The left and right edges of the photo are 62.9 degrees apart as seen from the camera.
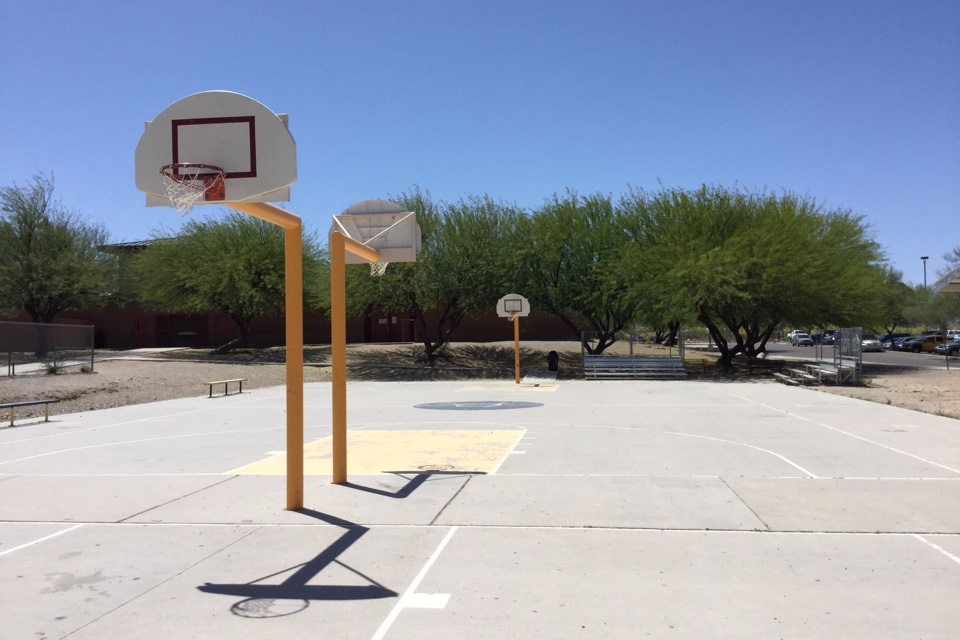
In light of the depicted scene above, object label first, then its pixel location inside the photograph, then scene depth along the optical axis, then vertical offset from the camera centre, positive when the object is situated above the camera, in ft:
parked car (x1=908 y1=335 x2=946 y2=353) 203.88 -4.23
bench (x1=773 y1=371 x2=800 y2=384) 103.41 -6.66
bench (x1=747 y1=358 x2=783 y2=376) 128.80 -6.05
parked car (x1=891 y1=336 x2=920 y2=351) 213.05 -4.42
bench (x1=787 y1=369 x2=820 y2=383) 102.37 -6.27
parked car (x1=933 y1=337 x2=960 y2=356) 173.17 -4.98
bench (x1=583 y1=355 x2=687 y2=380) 115.14 -5.33
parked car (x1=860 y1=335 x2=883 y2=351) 201.32 -4.37
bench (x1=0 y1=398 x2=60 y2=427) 59.06 -4.81
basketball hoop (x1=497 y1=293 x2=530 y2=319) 105.29 +3.80
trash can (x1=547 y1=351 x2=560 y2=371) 122.62 -4.34
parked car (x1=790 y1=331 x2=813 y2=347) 269.64 -3.85
